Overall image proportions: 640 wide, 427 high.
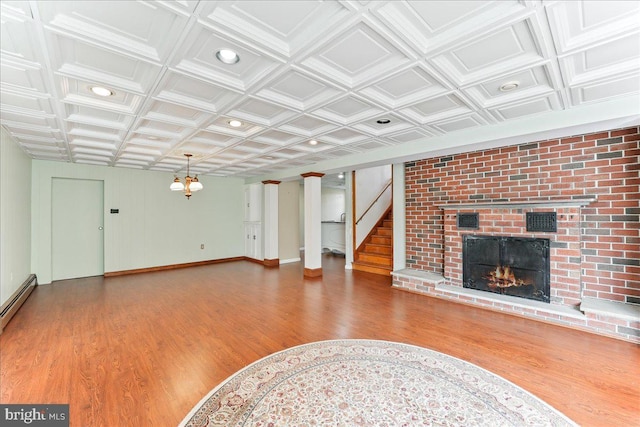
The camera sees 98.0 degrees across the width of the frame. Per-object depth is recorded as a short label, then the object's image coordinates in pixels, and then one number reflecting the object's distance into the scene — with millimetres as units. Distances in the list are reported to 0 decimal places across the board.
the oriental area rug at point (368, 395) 1843
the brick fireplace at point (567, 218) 3189
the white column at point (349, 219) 6906
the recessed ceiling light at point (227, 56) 2019
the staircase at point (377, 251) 6359
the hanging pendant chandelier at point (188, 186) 5410
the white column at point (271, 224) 7297
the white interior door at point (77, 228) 5809
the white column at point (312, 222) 6031
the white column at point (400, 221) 5336
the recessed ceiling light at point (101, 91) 2564
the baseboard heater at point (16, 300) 3443
